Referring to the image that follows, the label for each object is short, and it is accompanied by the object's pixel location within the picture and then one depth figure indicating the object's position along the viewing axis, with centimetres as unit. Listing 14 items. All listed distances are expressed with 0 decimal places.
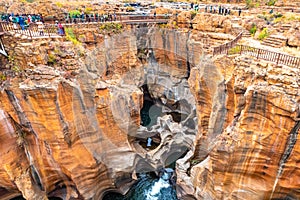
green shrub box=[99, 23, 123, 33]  1898
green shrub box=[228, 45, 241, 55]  1170
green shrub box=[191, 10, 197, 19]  2049
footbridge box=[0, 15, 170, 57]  1226
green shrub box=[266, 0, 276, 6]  2519
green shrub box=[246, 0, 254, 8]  2640
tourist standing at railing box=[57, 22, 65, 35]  1426
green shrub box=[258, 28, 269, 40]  1363
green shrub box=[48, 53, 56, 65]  1171
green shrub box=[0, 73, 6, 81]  1048
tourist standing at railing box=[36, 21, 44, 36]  1337
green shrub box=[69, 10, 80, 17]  1914
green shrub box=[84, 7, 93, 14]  2308
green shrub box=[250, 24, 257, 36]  1540
